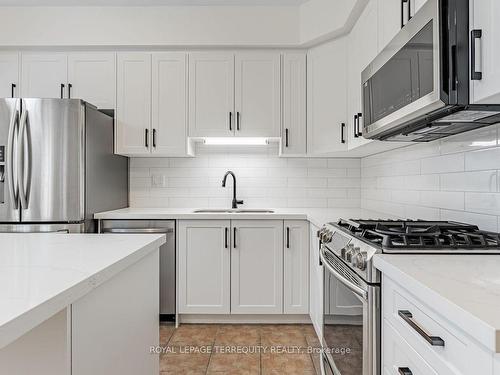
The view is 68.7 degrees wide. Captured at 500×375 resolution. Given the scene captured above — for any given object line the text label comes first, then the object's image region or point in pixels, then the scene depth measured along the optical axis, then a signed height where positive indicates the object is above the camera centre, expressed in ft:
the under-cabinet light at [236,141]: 10.09 +1.34
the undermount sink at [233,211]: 10.22 -0.67
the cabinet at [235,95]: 9.91 +2.50
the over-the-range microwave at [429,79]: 3.71 +1.28
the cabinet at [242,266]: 9.16 -1.99
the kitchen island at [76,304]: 2.55 -1.01
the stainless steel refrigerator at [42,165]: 8.55 +0.50
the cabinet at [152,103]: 9.96 +2.29
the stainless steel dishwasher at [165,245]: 9.14 -1.41
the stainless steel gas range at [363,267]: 4.09 -1.03
